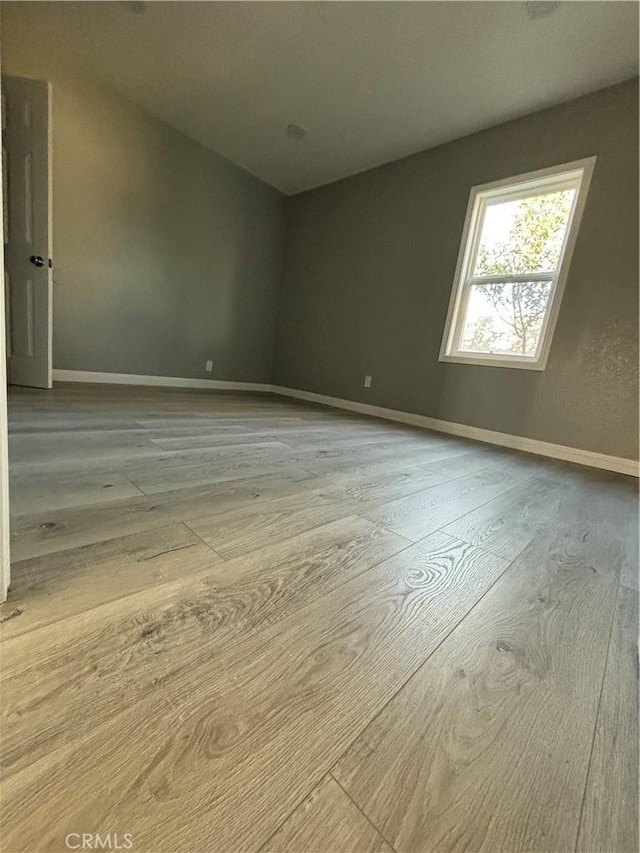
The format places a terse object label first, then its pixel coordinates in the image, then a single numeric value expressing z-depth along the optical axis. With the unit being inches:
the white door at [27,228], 94.3
